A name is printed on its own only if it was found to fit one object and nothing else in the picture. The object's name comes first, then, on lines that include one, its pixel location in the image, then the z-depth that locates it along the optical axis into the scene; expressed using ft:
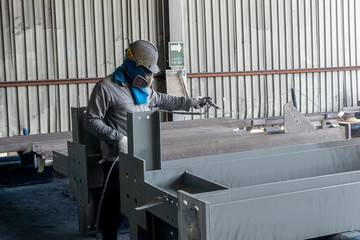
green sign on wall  33.17
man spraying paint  11.46
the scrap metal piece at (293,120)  14.20
